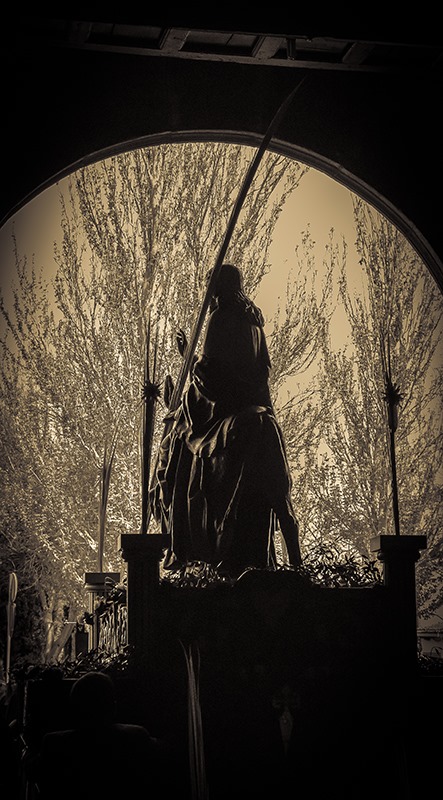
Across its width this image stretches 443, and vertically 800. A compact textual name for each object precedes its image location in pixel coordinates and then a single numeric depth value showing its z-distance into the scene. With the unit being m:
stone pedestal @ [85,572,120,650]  8.04
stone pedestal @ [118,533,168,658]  6.32
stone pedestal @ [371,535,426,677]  6.46
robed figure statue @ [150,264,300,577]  7.09
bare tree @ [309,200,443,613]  12.20
